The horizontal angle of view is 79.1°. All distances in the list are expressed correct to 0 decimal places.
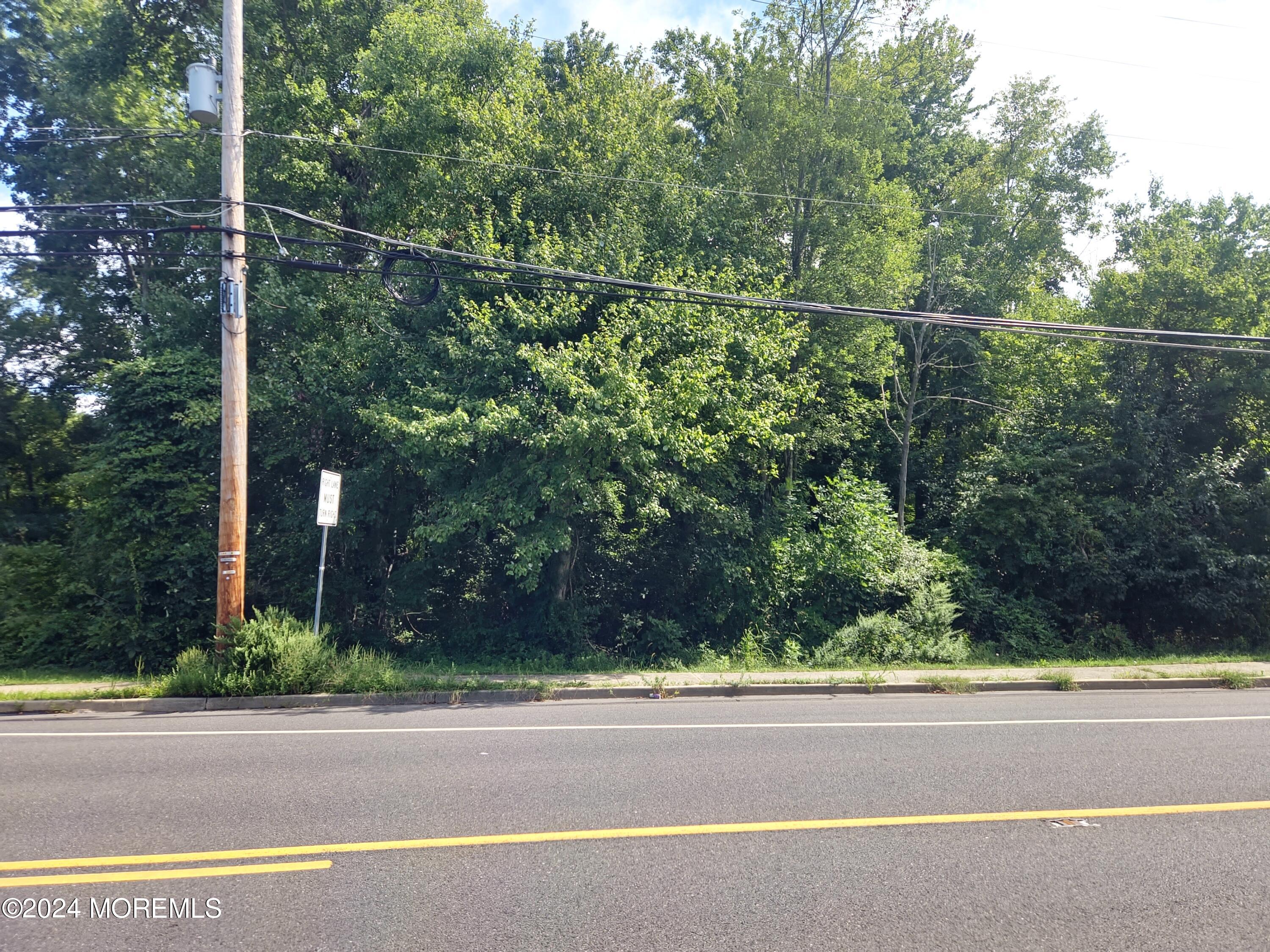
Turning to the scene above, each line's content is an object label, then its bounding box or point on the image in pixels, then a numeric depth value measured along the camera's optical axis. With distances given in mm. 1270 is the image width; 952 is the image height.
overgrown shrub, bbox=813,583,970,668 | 13473
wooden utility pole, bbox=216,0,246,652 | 10117
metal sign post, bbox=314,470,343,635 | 10656
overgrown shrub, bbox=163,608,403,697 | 9828
